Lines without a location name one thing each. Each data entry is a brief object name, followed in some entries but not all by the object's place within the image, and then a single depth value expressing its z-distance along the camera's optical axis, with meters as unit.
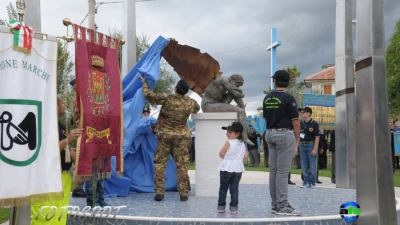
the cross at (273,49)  25.52
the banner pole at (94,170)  5.22
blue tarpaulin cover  7.91
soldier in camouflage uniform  7.73
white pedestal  8.10
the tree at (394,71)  37.32
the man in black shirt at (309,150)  9.93
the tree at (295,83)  48.34
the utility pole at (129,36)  10.19
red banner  4.88
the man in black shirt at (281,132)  6.22
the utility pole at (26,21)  4.03
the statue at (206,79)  8.55
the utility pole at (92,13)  13.46
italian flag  3.79
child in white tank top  6.50
